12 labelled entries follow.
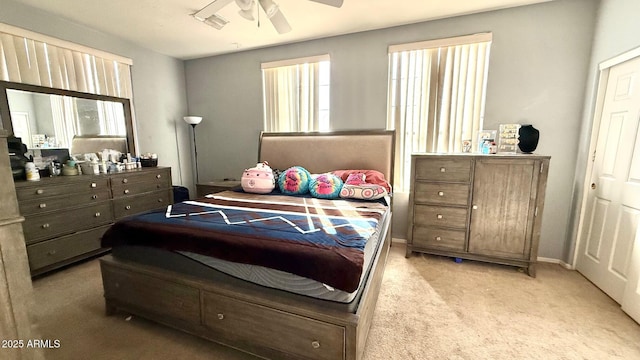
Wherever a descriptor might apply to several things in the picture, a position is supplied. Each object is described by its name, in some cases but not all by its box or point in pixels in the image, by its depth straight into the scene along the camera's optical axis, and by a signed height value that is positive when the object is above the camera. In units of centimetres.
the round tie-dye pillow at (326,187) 266 -43
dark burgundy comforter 134 -54
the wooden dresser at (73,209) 242 -68
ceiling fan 195 +108
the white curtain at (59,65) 255 +92
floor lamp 400 +40
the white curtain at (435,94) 294 +61
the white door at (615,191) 204 -39
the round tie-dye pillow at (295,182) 287 -40
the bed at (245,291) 134 -86
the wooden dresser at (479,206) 252 -63
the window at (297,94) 360 +75
